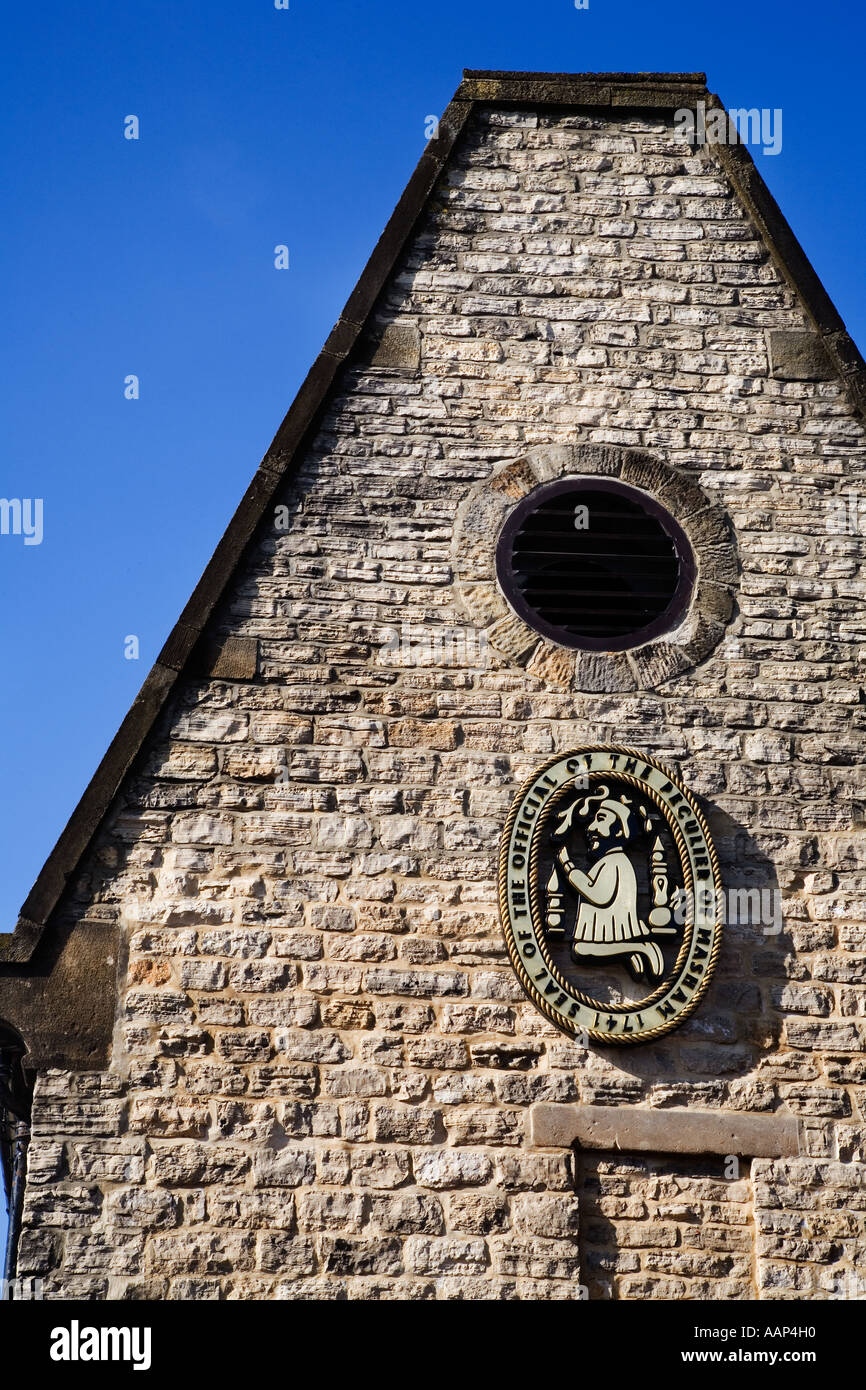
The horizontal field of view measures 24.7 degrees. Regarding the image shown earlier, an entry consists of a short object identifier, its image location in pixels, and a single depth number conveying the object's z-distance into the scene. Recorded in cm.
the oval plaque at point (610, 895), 766
